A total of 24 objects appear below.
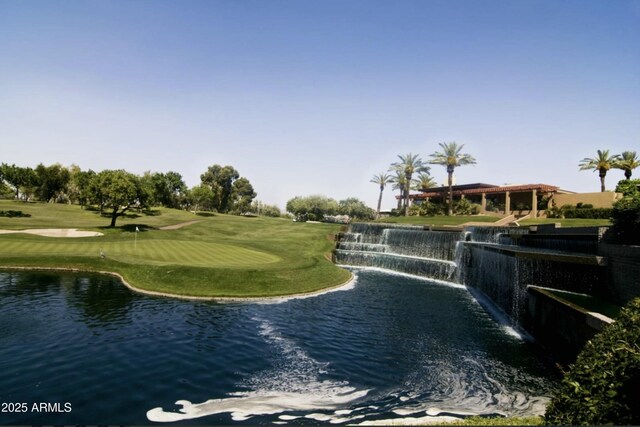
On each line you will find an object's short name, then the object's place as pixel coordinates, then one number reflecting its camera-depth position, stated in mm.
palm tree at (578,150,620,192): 61469
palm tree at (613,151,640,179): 59094
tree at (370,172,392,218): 105125
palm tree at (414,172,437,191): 94500
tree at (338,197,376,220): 156375
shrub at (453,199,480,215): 78231
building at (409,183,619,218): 58656
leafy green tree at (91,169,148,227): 56594
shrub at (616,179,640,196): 19245
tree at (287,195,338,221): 126144
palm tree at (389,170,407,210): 96094
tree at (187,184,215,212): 110625
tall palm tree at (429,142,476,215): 79125
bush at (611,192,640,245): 18219
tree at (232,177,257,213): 149125
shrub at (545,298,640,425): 7039
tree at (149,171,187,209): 109950
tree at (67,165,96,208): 59688
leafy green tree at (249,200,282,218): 177625
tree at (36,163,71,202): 101812
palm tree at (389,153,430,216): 91006
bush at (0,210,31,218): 69000
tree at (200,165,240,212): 138375
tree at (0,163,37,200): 85562
